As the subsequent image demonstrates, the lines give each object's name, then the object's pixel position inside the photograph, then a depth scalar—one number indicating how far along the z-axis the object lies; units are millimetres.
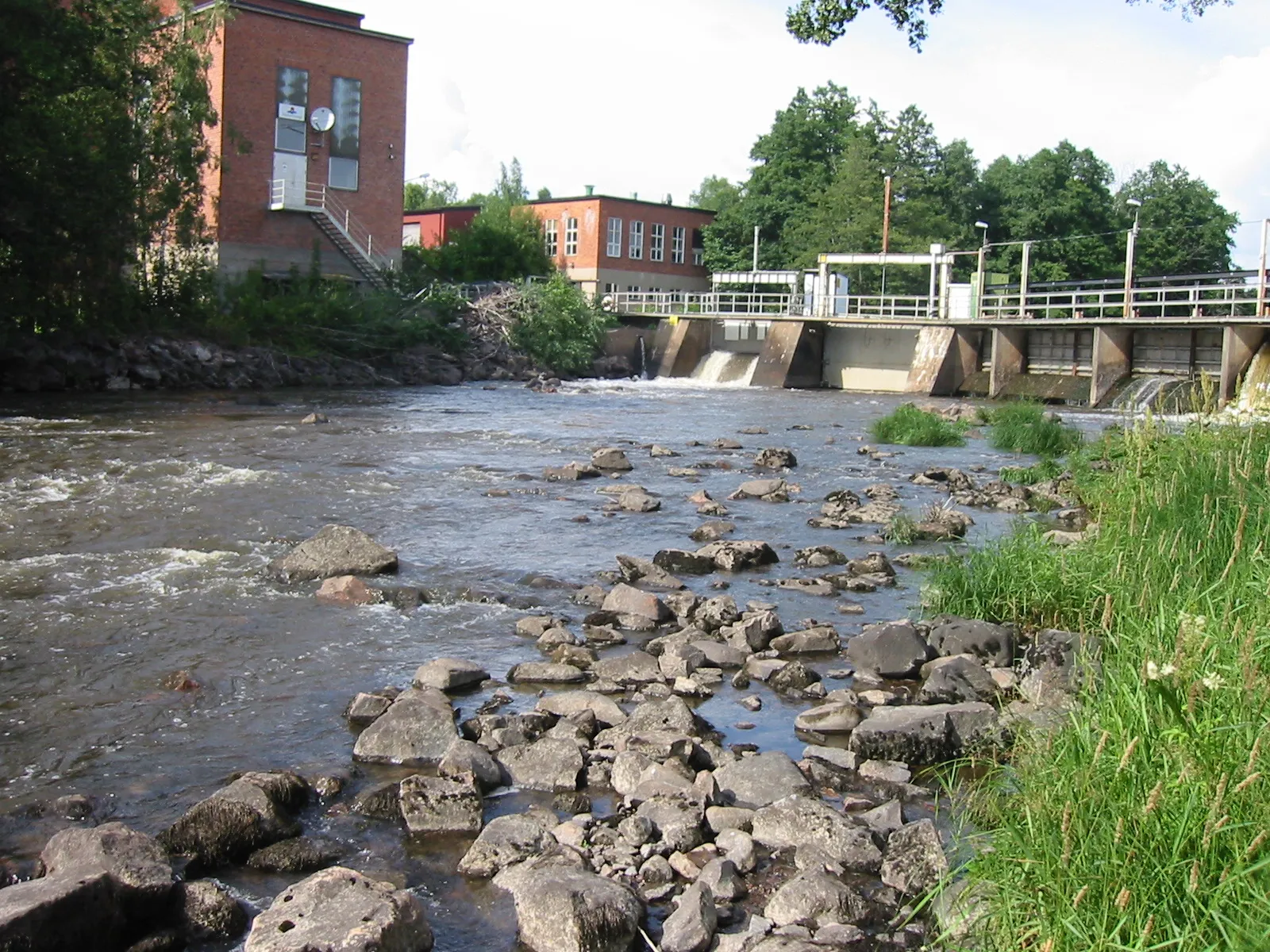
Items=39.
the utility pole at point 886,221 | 61938
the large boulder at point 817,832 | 5664
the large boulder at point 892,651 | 8641
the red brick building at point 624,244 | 71562
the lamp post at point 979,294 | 44375
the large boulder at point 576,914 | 4922
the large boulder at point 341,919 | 4680
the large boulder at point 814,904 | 5094
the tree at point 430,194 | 109750
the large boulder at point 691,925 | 4879
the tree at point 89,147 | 27906
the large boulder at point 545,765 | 6680
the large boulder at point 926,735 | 6961
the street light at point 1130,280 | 37188
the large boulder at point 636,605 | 10281
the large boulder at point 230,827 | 5750
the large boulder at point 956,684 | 7793
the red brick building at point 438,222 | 74500
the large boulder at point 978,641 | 8680
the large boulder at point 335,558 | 11555
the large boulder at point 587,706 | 7527
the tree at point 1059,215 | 73688
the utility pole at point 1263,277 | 33031
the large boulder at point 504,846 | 5695
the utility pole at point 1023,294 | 41628
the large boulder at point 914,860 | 5410
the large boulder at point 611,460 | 20062
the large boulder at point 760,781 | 6371
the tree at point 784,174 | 77188
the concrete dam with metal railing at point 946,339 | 34719
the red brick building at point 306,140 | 45781
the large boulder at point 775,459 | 20734
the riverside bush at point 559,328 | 48406
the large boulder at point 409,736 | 7098
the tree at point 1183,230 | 78750
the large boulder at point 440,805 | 6160
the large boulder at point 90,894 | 4660
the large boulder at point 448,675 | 8289
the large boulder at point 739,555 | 12430
